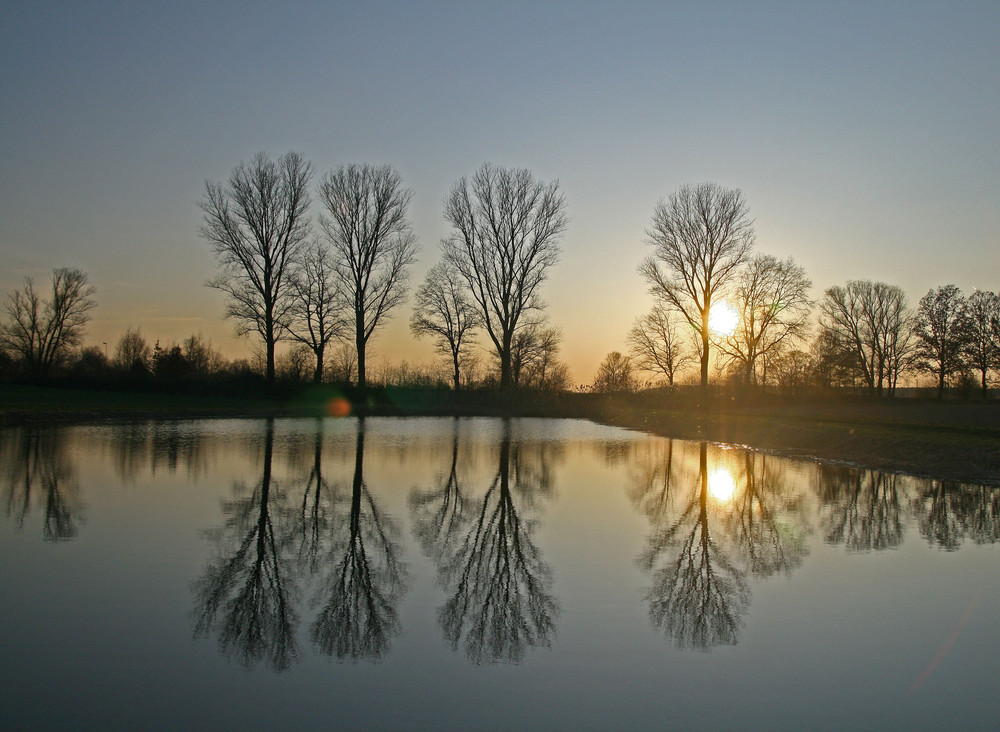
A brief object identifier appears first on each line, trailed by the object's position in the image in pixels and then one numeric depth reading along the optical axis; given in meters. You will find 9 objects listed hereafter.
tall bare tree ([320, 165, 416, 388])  46.16
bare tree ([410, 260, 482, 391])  51.22
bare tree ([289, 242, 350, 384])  45.19
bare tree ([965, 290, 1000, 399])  59.38
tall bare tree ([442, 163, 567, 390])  47.47
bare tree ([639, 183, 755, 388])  45.66
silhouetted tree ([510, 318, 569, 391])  58.19
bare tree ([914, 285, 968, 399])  61.66
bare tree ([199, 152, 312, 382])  42.94
